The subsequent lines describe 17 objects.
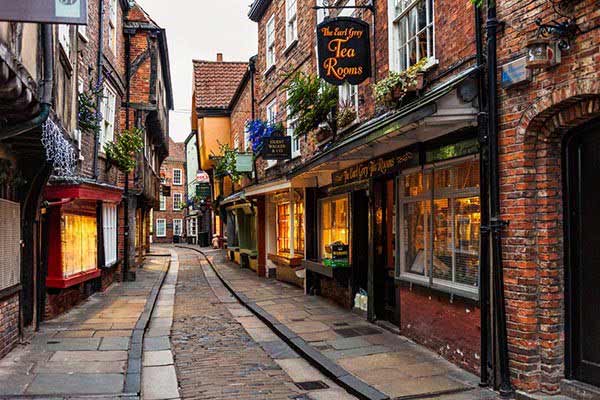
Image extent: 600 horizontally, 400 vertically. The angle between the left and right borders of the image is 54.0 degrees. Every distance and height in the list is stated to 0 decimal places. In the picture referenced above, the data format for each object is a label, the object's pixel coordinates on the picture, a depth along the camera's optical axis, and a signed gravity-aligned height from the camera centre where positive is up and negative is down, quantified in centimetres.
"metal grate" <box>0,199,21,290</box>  775 -30
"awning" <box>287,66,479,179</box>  628 +102
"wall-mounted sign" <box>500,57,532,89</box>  568 +139
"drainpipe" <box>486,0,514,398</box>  597 +12
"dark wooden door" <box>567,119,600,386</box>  541 -38
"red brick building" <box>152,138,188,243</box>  6100 +95
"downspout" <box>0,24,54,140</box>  594 +129
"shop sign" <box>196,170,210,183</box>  3768 +268
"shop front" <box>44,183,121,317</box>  1018 -40
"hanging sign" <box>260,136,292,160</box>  1576 +183
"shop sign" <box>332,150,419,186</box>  838 +80
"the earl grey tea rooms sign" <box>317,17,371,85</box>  948 +273
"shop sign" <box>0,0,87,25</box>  434 +160
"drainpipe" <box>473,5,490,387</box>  622 -20
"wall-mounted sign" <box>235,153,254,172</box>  1964 +183
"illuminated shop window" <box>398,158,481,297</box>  697 -16
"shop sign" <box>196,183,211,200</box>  3666 +179
